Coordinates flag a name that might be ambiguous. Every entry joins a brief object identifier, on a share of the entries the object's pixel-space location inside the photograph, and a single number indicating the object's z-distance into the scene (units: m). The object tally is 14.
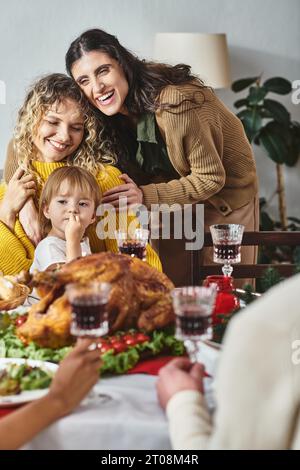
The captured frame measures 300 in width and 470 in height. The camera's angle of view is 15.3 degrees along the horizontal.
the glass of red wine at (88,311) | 1.65
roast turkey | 1.80
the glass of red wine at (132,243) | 2.17
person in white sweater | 1.28
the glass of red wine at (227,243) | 2.22
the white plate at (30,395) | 1.62
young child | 2.53
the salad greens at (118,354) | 1.75
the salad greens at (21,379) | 1.66
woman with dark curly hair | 2.87
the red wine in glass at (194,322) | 1.65
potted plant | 4.14
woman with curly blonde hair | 2.72
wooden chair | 2.61
